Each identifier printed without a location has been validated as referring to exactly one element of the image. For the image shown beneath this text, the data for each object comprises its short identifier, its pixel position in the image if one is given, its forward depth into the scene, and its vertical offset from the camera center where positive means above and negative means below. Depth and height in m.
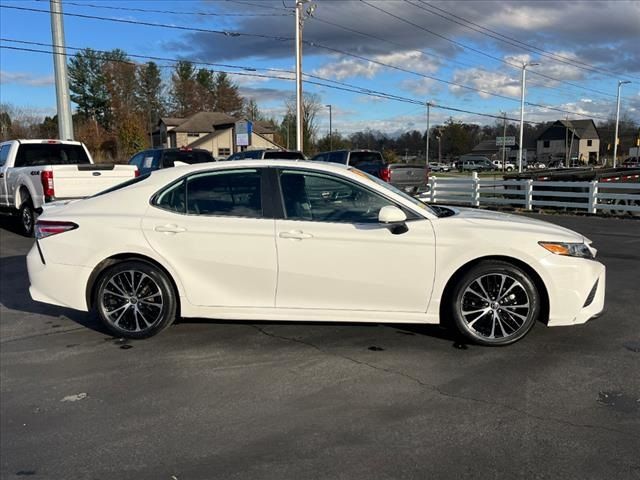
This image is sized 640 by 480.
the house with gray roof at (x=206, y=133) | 74.12 +4.70
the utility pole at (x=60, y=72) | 17.22 +2.94
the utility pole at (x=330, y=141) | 81.06 +3.41
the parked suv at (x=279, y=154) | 16.70 +0.34
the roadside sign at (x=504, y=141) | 52.57 +2.24
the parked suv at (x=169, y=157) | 14.69 +0.24
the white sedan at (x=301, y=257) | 4.64 -0.78
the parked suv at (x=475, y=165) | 86.75 -0.10
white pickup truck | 10.37 -0.16
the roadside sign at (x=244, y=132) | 33.08 +2.01
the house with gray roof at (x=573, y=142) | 111.33 +4.44
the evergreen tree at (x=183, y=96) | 97.00 +12.01
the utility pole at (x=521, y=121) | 46.54 +3.54
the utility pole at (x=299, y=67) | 27.89 +4.90
